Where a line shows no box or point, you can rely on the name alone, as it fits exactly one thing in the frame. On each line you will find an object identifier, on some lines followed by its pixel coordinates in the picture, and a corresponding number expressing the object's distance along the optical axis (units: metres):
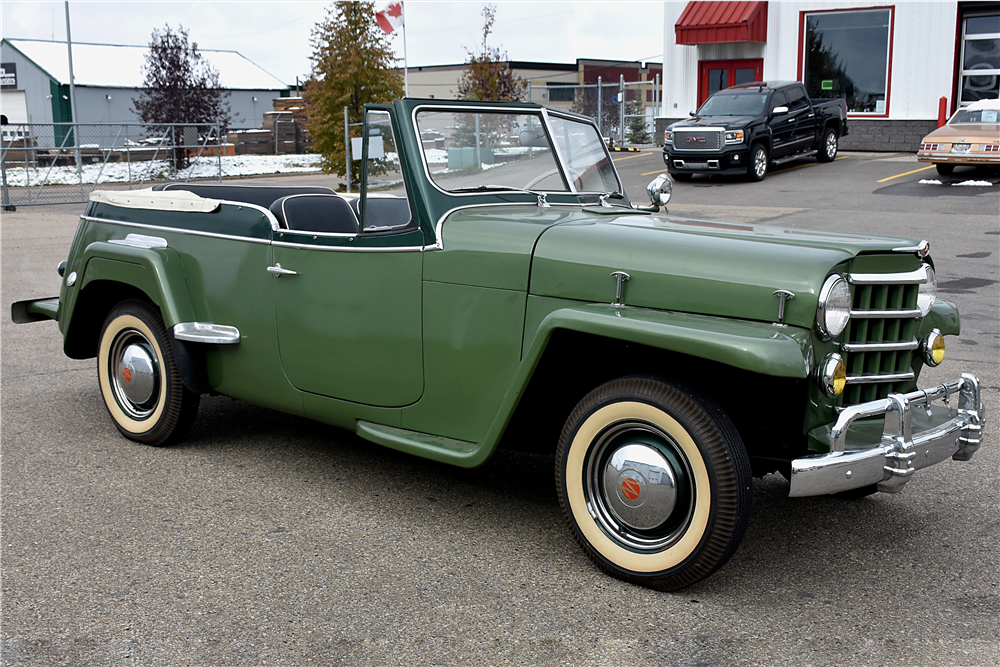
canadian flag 16.92
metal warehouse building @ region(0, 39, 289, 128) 47.12
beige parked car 16.36
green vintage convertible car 3.01
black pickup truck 17.47
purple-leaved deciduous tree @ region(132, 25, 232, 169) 30.22
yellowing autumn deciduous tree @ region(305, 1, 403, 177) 19.52
